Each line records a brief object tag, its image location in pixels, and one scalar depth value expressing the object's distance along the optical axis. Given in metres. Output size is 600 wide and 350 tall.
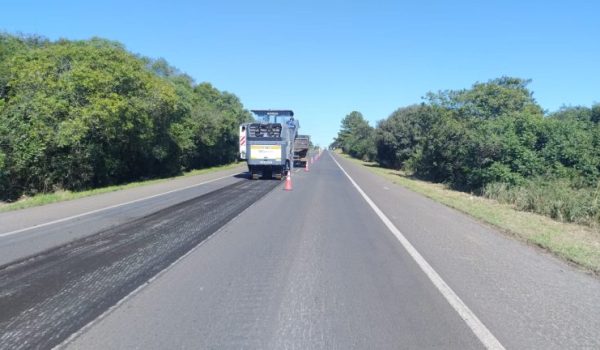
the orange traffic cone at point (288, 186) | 21.05
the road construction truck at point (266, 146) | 27.06
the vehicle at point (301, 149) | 46.78
